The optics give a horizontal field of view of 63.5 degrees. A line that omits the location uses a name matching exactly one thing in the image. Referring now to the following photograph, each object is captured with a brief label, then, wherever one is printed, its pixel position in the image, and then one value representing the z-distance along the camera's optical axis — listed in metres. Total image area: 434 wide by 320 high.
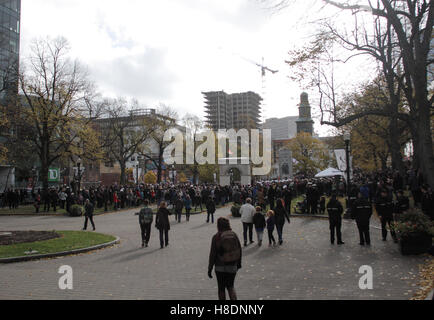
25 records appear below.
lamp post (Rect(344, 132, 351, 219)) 18.55
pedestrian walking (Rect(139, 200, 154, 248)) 13.14
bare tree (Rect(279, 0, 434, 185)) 15.75
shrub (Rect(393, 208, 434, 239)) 10.17
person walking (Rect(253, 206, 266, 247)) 12.63
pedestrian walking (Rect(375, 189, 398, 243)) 12.38
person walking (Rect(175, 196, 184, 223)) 19.89
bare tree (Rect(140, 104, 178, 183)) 52.66
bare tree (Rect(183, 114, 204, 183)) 61.22
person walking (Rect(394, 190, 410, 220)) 13.37
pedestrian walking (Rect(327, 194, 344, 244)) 12.22
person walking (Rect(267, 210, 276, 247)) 12.66
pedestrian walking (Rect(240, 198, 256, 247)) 13.16
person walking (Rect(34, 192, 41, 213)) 27.41
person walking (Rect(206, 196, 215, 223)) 19.55
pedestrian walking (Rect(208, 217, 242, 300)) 5.84
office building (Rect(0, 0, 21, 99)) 46.19
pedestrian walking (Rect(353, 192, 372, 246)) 11.68
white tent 34.75
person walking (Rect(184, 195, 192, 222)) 20.50
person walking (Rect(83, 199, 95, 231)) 16.95
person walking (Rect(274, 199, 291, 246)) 12.85
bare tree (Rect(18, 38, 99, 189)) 31.11
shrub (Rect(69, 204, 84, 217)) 24.80
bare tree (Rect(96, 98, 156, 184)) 49.06
